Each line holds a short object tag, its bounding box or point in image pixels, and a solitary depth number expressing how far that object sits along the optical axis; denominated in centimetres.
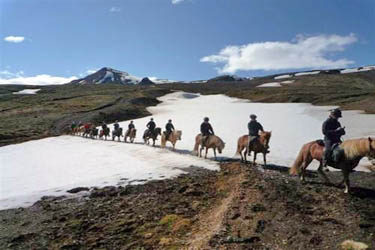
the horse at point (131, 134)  3688
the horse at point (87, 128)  4551
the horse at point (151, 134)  3265
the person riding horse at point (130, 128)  3781
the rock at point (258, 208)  1139
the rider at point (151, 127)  3256
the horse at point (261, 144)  1922
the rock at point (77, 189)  1692
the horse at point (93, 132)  4428
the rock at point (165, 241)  1010
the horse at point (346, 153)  1200
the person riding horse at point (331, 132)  1325
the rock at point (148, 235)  1078
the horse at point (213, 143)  2323
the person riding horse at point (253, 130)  1978
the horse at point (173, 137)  2938
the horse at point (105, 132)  4181
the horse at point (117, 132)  3909
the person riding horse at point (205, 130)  2389
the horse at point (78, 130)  4718
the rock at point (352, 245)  845
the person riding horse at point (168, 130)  2987
